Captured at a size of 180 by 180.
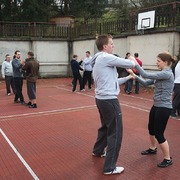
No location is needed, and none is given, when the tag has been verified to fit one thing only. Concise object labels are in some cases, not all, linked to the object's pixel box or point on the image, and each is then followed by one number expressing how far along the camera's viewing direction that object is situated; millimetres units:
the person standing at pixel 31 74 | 9359
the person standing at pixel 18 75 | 10273
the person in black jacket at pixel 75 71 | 13086
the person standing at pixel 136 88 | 12623
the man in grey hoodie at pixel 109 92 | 3988
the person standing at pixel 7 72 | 11984
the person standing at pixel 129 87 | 12564
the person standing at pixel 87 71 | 13580
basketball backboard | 14041
